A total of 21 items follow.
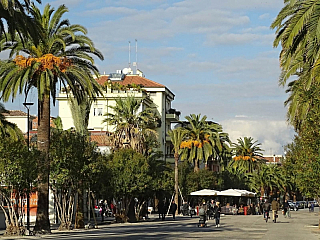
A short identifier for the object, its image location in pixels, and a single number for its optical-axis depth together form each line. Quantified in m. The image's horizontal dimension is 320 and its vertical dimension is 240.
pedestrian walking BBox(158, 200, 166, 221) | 50.50
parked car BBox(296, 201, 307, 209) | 101.89
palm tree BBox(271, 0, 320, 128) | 23.50
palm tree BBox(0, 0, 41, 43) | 18.81
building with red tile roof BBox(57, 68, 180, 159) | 83.06
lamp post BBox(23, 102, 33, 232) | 32.53
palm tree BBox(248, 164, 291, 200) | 95.69
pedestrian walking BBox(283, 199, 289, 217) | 58.04
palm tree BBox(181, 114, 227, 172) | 73.00
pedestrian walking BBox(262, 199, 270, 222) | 44.31
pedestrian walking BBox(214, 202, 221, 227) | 38.40
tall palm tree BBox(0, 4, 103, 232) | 30.17
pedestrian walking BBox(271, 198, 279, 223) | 44.00
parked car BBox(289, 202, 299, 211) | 95.28
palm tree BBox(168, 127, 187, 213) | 67.08
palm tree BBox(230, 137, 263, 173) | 90.56
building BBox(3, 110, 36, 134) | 86.44
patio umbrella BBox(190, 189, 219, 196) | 64.50
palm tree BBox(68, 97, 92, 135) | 39.00
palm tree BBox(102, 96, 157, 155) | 51.66
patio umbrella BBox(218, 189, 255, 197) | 65.50
